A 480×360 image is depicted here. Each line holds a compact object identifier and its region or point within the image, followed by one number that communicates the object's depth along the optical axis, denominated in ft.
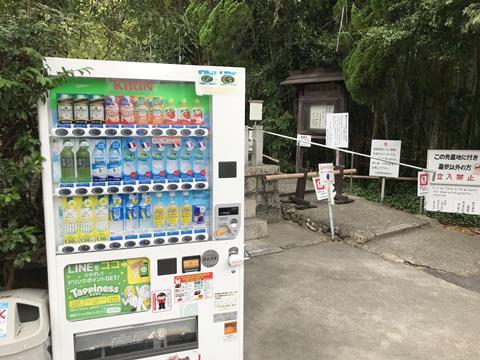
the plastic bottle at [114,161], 7.29
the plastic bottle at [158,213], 7.71
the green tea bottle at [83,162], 7.12
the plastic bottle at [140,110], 7.38
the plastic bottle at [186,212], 7.89
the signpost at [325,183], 17.13
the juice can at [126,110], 7.28
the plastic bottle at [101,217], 7.34
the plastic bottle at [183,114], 7.61
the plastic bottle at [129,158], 7.41
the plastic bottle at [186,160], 7.77
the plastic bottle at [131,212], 7.54
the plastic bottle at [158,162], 7.61
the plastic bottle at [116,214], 7.44
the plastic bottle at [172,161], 7.70
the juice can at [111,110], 7.17
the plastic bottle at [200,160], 7.84
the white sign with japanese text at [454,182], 19.14
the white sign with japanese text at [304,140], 21.44
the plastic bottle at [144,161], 7.51
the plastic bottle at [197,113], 7.70
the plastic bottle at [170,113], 7.54
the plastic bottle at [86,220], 7.23
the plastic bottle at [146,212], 7.61
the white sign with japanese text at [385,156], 22.17
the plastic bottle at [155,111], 7.48
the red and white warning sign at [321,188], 17.20
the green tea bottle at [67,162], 7.00
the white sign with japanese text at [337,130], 21.27
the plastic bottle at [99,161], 7.21
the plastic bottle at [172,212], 7.80
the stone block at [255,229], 16.98
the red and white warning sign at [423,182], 19.60
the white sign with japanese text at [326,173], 17.01
